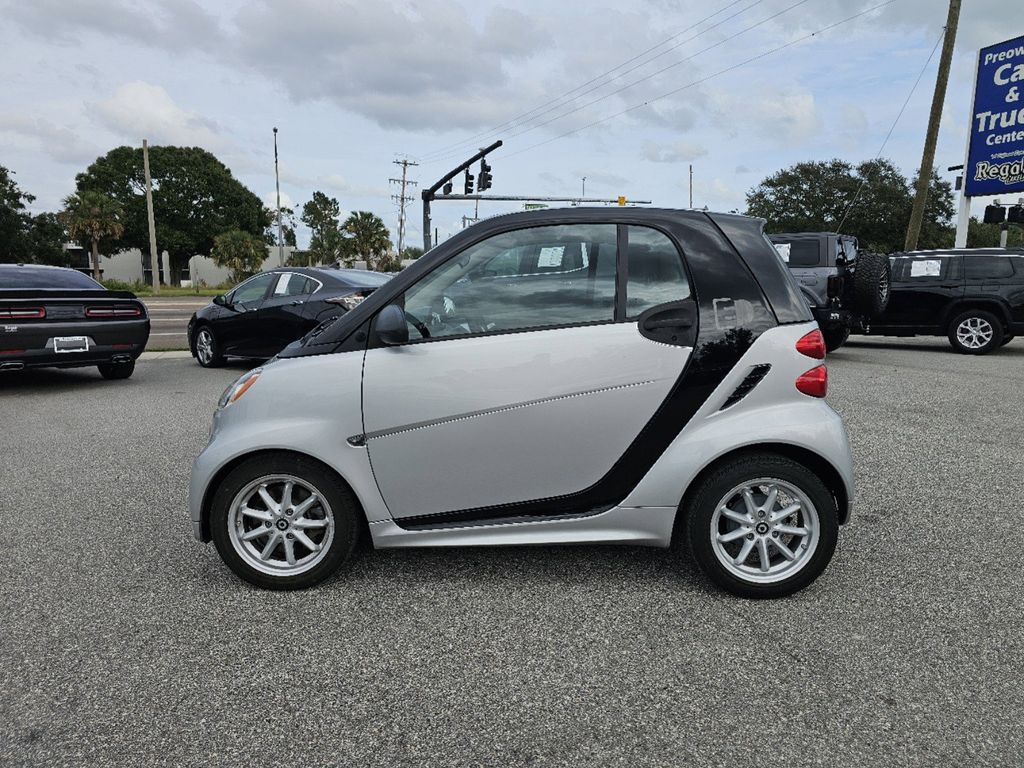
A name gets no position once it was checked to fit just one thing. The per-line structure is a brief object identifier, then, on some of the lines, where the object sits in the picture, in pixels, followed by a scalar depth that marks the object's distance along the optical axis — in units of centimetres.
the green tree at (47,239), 5591
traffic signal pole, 2580
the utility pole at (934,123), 1869
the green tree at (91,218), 5003
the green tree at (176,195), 5988
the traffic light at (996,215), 1948
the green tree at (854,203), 4888
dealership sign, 1797
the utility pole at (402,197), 7331
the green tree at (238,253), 5591
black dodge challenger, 798
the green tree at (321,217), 8688
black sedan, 980
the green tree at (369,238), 6681
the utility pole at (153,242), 3813
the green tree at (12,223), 5169
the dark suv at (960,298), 1187
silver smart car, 304
